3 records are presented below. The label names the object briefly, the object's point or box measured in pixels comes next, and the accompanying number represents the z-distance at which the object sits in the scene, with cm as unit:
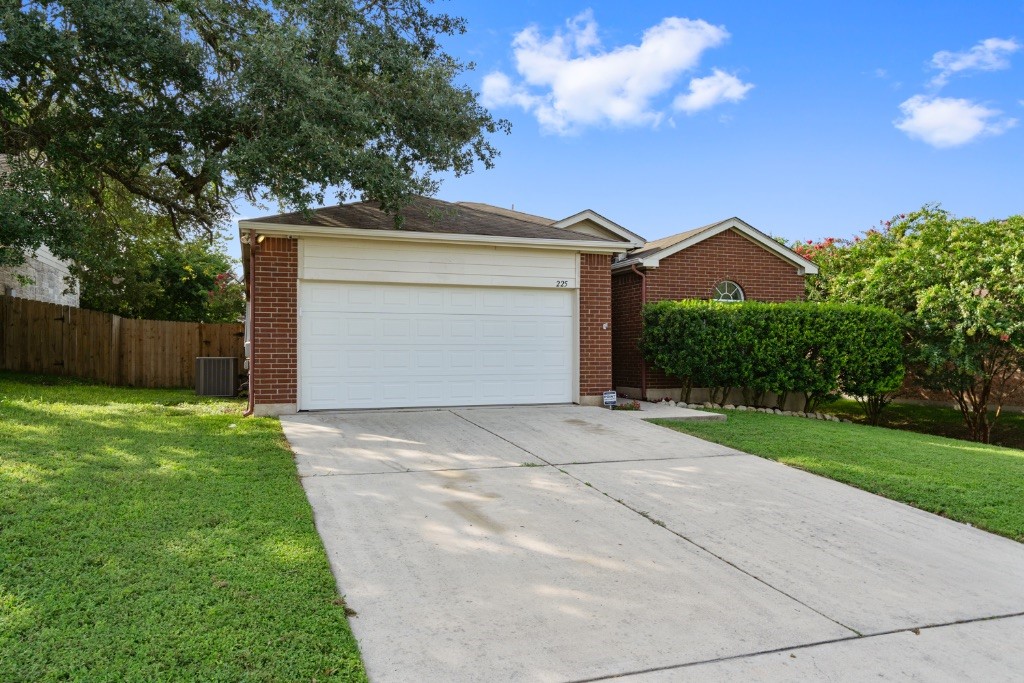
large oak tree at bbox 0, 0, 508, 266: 894
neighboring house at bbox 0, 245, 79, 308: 1593
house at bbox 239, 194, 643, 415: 1020
